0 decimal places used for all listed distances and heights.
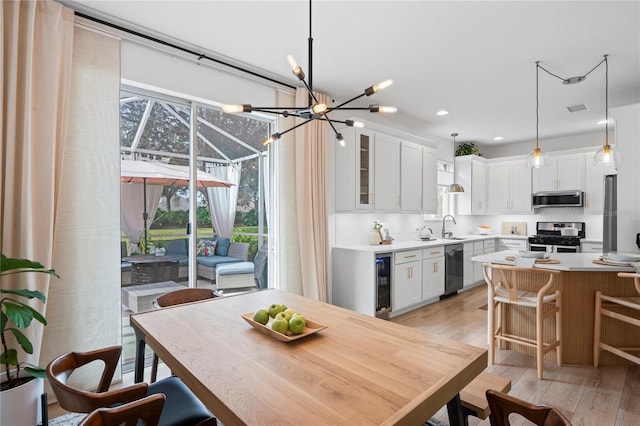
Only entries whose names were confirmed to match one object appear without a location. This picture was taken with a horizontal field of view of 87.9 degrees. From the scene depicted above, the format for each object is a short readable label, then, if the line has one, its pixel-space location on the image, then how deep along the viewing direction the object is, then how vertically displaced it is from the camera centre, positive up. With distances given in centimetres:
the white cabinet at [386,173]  448 +56
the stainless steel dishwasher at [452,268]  505 -85
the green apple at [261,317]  164 -51
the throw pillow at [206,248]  328 -34
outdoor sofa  313 -45
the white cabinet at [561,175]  581 +72
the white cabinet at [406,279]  417 -85
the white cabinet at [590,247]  548 -55
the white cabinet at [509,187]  639 +53
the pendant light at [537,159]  343 +58
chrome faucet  616 -35
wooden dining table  99 -58
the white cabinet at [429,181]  527 +54
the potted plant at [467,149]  652 +128
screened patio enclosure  295 +54
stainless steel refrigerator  409 +3
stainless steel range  556 -40
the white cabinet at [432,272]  464 -84
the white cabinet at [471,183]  641 +60
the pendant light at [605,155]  309 +56
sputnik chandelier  170 +57
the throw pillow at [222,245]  343 -34
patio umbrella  291 +36
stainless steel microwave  573 +28
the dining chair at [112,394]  113 -67
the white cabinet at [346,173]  419 +52
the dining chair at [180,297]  221 -60
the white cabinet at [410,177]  487 +55
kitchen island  292 -89
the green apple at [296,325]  152 -51
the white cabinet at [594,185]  559 +49
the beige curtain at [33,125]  210 +58
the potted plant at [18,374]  176 -92
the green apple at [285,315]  159 -49
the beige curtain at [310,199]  378 +17
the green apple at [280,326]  152 -52
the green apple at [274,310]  170 -50
